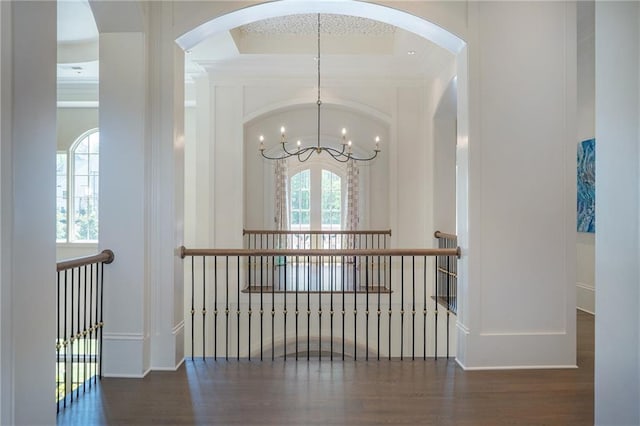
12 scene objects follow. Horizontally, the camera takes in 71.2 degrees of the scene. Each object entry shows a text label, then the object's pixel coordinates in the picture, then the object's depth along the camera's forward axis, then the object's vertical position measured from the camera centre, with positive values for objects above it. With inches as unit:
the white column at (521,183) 149.9 +9.8
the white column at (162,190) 148.2 +7.1
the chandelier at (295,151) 313.7 +43.9
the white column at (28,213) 70.1 -0.3
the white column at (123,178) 143.3 +10.7
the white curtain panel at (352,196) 342.3 +12.5
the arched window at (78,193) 354.3 +14.7
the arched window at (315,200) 393.4 +10.4
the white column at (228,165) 285.0 +29.9
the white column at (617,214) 81.5 -0.3
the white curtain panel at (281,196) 334.6 +12.1
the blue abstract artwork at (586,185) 236.4 +15.2
